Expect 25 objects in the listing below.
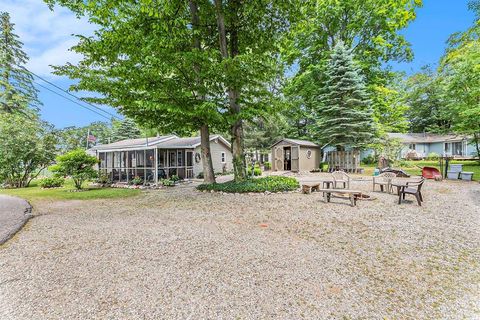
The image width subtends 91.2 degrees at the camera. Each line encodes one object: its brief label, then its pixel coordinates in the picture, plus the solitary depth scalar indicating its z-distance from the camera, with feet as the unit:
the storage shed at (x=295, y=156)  67.10
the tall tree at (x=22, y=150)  53.57
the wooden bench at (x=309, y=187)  32.91
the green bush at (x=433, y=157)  93.31
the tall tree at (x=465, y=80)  41.29
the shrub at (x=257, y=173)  65.41
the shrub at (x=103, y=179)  53.24
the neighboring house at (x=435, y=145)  96.17
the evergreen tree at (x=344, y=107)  62.34
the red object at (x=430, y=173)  43.81
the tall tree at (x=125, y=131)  121.80
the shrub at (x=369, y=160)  85.86
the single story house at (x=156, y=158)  54.34
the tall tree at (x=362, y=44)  68.49
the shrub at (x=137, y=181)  51.35
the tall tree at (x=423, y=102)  108.37
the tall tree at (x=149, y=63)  30.89
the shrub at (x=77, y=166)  43.75
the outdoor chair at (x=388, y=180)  31.99
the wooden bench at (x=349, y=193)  24.79
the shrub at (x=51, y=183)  53.14
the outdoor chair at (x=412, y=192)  24.39
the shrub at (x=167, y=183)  48.32
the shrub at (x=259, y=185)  34.30
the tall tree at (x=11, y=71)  89.25
